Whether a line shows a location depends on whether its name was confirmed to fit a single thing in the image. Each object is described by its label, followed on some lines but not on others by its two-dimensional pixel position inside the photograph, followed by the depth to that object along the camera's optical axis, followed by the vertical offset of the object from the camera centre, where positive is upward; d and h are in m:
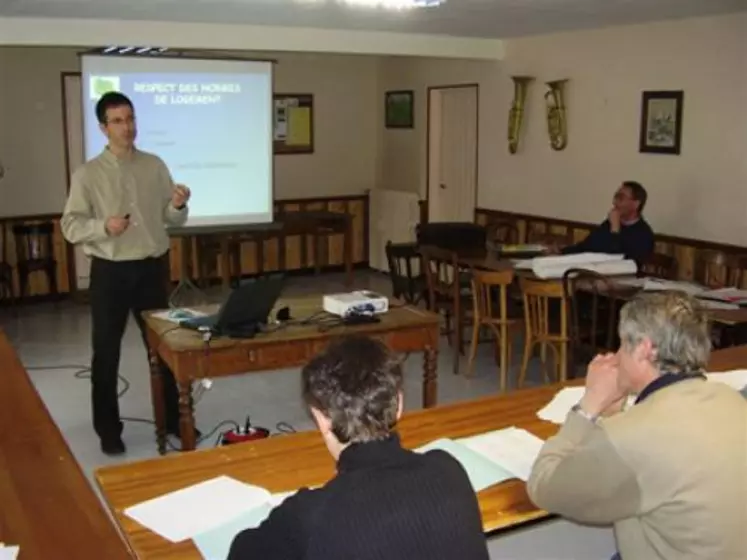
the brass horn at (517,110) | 7.42 +0.25
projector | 3.94 -0.72
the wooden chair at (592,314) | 4.70 -0.92
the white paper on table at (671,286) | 4.64 -0.76
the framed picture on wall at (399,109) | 9.06 +0.31
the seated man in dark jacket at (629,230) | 5.65 -0.55
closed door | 8.40 -0.13
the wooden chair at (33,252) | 7.86 -1.02
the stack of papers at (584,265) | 5.14 -0.71
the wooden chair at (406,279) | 6.34 -0.98
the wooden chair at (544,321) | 4.87 -1.02
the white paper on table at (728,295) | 4.46 -0.77
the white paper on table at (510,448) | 2.16 -0.77
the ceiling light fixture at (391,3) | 4.89 +0.76
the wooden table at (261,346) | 3.55 -0.84
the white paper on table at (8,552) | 1.68 -0.78
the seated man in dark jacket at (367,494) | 1.36 -0.55
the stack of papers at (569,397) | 2.50 -0.76
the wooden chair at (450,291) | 5.68 -0.98
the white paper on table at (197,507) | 1.85 -0.79
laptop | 3.60 -0.70
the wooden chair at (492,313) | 5.14 -1.03
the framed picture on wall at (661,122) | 6.16 +0.13
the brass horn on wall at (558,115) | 7.07 +0.20
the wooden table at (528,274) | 4.08 -0.77
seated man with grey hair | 1.71 -0.61
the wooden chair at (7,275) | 7.80 -1.18
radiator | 9.02 -0.82
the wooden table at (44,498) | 1.75 -0.78
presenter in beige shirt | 4.10 -0.45
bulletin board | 9.09 +0.16
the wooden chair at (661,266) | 5.83 -0.81
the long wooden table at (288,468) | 1.92 -0.78
